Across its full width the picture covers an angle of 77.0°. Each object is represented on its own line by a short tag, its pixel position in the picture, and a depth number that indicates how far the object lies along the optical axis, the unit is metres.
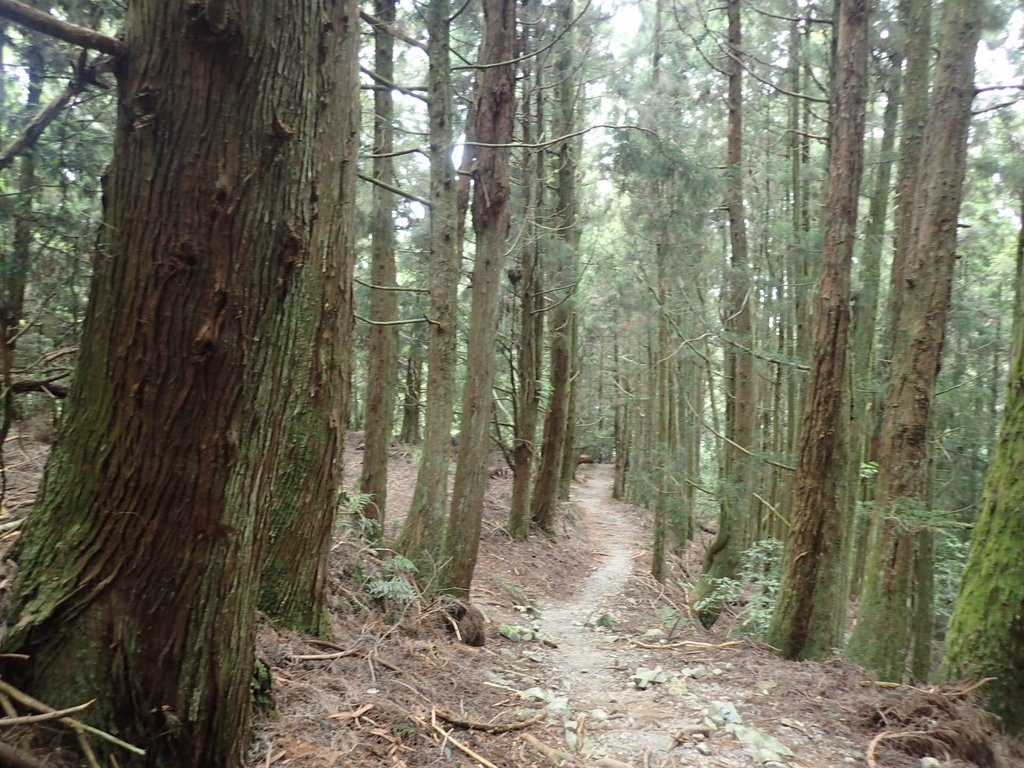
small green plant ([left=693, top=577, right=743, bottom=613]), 9.80
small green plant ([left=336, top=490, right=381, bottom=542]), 7.25
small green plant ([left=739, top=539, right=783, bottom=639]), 8.07
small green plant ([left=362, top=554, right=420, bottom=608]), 6.19
